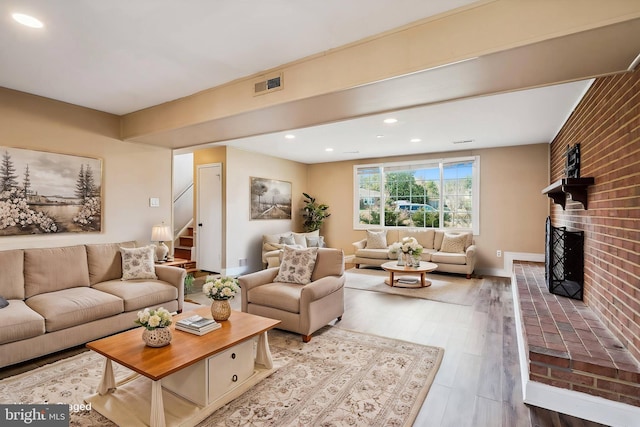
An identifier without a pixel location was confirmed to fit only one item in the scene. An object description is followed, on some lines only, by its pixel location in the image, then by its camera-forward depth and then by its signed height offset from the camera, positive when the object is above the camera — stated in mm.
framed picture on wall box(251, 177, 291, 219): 6625 +309
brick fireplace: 1952 -654
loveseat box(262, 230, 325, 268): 5816 -600
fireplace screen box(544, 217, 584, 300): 3164 -508
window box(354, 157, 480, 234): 6465 +424
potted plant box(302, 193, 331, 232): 7684 -49
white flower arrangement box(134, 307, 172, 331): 2061 -697
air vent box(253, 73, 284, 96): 2773 +1143
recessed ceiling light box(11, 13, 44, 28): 2050 +1256
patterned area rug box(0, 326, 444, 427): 1976 -1252
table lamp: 4359 -351
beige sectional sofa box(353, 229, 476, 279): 5863 -702
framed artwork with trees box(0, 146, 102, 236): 3260 +208
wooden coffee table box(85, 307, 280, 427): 1882 -1098
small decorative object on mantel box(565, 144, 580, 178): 3349 +577
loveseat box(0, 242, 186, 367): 2562 -816
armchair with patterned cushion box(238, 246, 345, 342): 3082 -796
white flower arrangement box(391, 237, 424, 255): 5156 -557
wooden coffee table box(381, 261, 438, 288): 5008 -888
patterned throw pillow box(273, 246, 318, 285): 3588 -611
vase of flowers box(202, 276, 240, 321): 2521 -637
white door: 6141 -113
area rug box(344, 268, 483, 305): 4613 -1196
